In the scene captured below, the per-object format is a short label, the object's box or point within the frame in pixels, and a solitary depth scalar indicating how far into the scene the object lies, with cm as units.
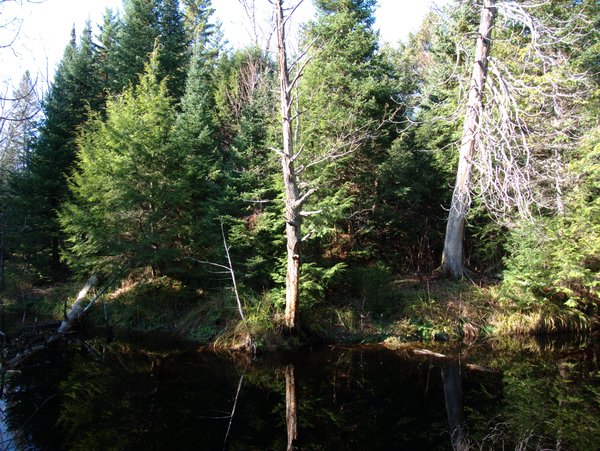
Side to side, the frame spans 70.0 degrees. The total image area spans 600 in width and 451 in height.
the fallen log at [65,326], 849
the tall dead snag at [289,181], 883
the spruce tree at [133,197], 1177
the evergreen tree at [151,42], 1850
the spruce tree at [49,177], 1566
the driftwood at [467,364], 804
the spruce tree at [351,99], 1241
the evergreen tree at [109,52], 1925
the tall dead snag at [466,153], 956
